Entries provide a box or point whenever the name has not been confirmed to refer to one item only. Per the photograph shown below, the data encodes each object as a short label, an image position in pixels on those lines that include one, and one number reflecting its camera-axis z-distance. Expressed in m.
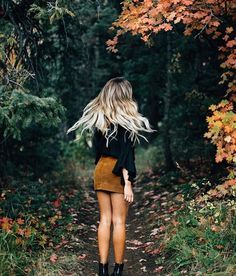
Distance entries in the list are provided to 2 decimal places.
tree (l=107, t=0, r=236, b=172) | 6.69
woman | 5.39
